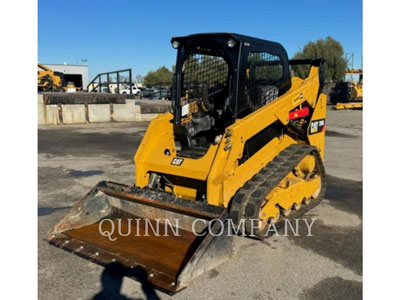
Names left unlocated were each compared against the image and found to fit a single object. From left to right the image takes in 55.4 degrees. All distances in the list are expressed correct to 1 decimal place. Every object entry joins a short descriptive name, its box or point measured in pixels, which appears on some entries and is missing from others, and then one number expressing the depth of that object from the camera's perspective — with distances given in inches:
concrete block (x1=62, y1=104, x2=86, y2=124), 668.7
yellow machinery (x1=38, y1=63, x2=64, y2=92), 1168.2
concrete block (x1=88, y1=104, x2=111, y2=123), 698.8
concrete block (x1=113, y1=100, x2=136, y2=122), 732.0
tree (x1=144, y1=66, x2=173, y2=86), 3032.0
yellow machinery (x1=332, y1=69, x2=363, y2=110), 1040.2
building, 2096.5
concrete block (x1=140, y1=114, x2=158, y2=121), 768.3
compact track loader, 148.2
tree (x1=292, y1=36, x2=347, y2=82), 1761.8
